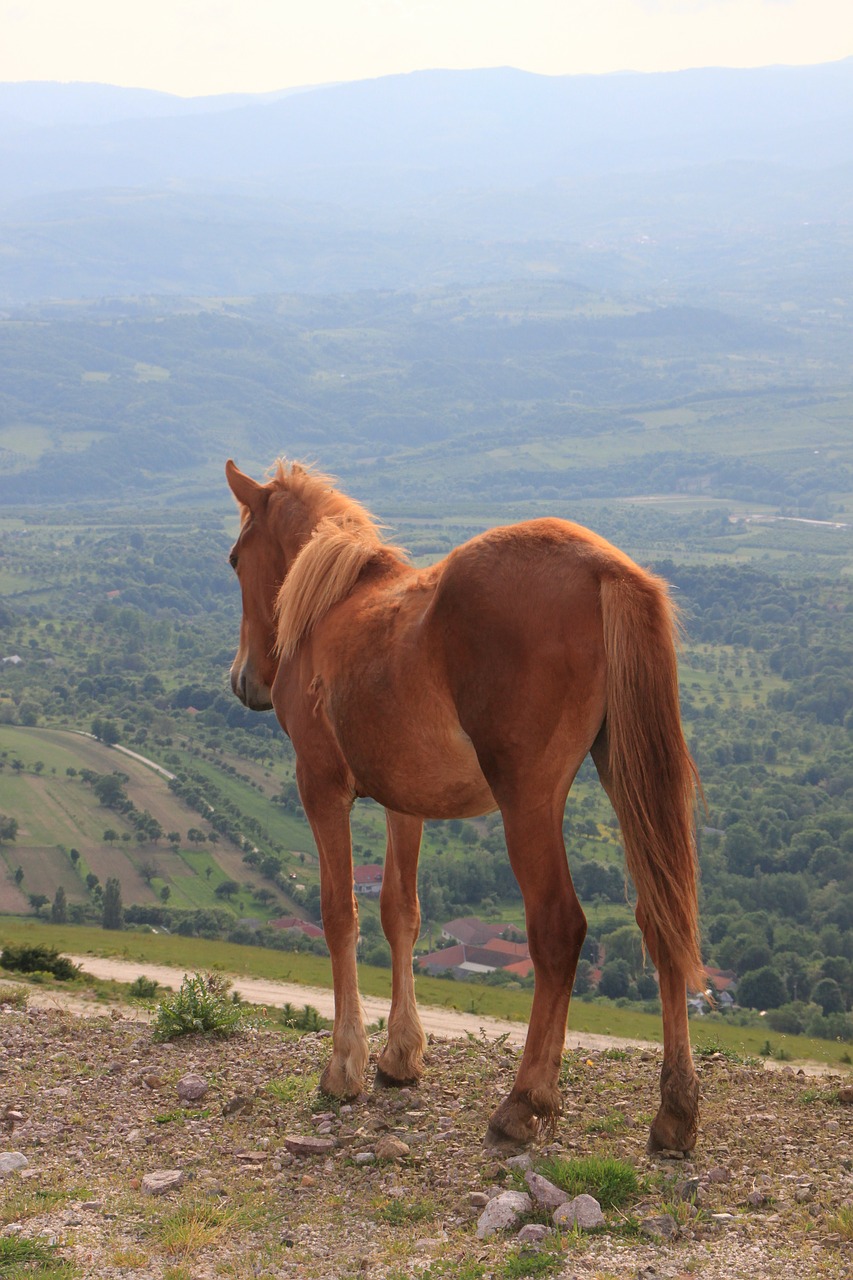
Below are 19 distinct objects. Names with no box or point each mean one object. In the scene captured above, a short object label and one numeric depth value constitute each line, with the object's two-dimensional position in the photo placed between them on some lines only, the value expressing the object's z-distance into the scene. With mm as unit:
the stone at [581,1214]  5578
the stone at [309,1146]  7008
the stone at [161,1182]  6586
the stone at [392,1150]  6793
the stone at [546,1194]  5805
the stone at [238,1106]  7781
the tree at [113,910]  37625
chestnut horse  6121
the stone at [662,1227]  5409
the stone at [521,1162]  6316
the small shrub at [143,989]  13532
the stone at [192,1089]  8086
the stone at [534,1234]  5523
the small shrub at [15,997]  11234
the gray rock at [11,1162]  6977
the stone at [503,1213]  5727
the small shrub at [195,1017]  9508
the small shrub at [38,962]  14703
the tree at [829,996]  32688
